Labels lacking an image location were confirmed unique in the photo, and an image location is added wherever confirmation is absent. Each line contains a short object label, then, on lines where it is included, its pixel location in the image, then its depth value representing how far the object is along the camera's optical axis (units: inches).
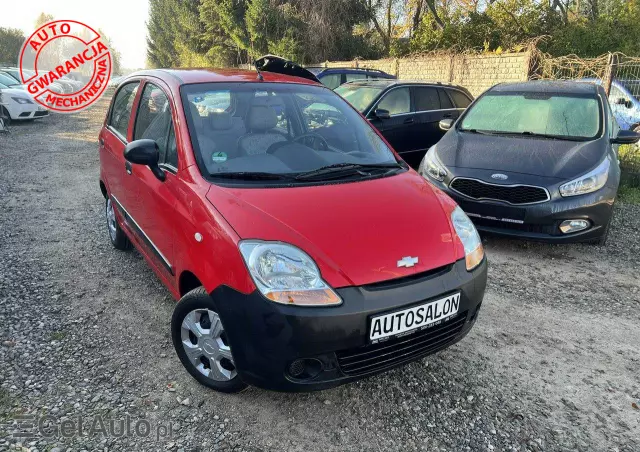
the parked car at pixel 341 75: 422.0
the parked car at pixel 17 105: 520.4
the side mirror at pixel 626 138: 191.2
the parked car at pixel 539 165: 169.2
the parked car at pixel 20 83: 640.1
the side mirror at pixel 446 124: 229.0
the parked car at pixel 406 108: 283.7
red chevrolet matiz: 80.0
